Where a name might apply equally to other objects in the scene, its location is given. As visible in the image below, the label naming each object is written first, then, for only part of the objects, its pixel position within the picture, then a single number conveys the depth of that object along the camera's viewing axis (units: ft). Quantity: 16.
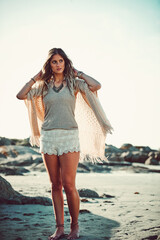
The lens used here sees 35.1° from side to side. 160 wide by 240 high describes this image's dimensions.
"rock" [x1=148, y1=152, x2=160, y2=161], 81.15
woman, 10.77
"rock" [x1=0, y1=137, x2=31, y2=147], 72.48
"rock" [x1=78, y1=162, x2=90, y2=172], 46.60
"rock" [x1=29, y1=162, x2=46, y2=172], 46.62
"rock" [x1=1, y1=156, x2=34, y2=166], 52.85
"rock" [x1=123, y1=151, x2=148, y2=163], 83.33
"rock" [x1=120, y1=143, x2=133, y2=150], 119.96
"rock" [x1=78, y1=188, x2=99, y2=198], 19.80
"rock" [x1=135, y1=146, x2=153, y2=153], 111.97
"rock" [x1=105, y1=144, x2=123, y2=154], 89.26
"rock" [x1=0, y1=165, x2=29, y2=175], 37.09
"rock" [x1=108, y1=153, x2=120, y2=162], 75.93
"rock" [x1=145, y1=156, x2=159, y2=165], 73.70
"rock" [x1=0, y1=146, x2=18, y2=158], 59.82
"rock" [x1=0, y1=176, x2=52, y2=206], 16.01
